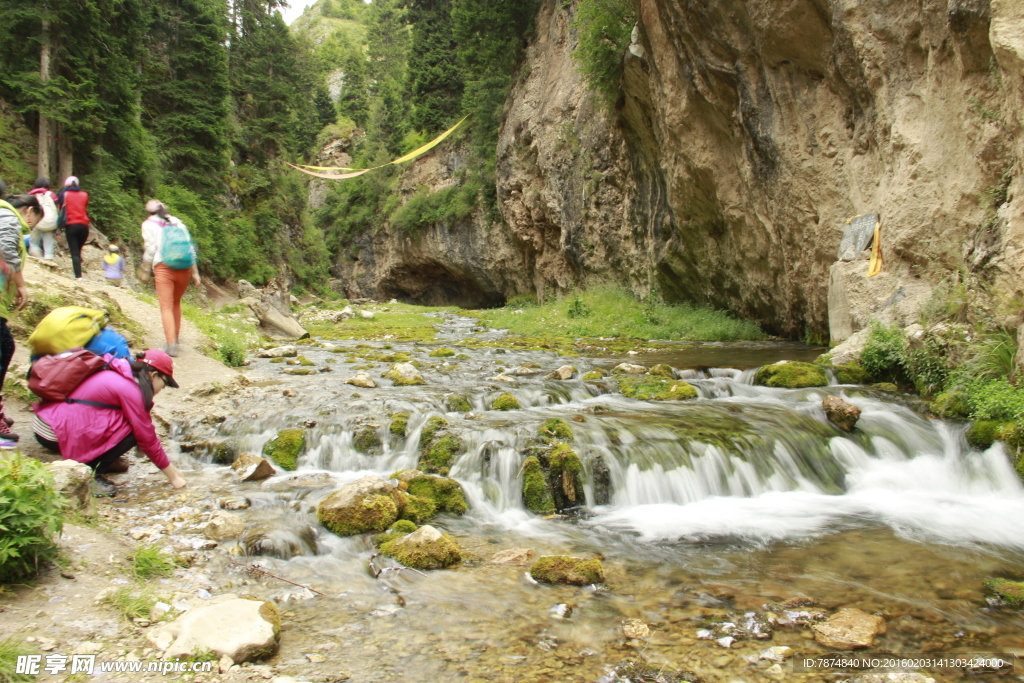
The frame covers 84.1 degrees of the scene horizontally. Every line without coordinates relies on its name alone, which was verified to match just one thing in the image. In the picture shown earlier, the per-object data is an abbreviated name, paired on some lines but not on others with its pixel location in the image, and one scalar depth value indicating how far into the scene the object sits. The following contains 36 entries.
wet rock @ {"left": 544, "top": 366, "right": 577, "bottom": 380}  9.66
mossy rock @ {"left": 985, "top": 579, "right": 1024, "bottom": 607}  3.44
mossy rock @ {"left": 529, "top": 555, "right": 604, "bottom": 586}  3.74
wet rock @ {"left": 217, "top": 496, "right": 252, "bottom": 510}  4.58
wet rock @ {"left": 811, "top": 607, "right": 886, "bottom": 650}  3.04
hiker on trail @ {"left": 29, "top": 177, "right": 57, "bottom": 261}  9.65
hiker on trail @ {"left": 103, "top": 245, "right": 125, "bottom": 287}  12.75
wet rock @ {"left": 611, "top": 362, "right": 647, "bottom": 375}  10.03
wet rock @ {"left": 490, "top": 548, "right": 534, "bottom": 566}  4.06
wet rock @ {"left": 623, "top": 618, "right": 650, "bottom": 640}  3.13
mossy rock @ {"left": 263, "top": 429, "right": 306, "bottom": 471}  5.92
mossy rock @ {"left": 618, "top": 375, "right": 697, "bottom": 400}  8.23
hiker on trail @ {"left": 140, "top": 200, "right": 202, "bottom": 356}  7.98
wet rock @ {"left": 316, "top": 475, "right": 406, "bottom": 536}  4.32
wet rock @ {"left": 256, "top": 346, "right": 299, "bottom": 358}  12.07
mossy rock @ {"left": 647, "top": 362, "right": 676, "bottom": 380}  9.58
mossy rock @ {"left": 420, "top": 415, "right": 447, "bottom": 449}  6.20
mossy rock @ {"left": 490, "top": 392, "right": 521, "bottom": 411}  7.77
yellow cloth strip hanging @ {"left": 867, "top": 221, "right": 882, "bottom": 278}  9.55
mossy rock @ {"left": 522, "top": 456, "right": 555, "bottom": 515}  5.22
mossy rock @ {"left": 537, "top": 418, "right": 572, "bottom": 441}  6.09
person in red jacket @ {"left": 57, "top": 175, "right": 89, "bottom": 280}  10.45
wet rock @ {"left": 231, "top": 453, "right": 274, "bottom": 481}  5.38
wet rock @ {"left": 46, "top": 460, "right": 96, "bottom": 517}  3.38
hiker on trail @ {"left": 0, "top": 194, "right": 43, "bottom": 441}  4.53
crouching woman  4.15
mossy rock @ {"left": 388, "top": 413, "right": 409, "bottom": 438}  6.48
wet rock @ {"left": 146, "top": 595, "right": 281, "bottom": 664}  2.61
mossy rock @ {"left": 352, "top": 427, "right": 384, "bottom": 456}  6.26
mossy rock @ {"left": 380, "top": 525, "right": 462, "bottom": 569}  3.92
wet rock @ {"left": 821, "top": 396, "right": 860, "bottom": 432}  6.53
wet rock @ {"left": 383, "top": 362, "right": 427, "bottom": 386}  9.23
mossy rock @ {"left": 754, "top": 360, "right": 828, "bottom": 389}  8.38
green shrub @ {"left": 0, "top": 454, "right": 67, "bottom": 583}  2.64
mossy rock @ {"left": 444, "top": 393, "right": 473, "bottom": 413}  7.53
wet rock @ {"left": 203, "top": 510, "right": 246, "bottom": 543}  3.99
